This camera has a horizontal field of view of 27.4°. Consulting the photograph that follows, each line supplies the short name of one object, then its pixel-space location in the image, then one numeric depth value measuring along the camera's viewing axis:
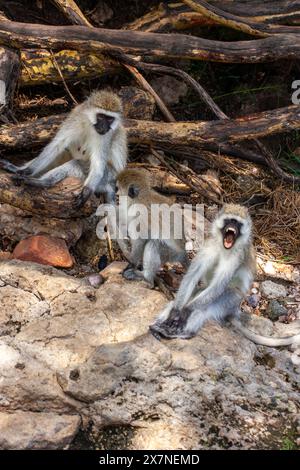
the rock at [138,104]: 6.87
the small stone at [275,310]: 5.63
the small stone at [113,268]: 5.37
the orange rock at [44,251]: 5.41
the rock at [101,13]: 7.50
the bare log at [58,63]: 6.74
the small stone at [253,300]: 5.79
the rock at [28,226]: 5.78
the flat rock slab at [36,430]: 3.63
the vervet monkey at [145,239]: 5.43
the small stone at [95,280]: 5.14
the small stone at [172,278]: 5.66
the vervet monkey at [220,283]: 4.71
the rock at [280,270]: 6.17
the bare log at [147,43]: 5.92
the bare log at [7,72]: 6.12
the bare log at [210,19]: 6.76
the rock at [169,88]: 7.67
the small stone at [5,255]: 5.46
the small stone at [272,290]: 5.89
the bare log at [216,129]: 6.37
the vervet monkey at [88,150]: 5.62
